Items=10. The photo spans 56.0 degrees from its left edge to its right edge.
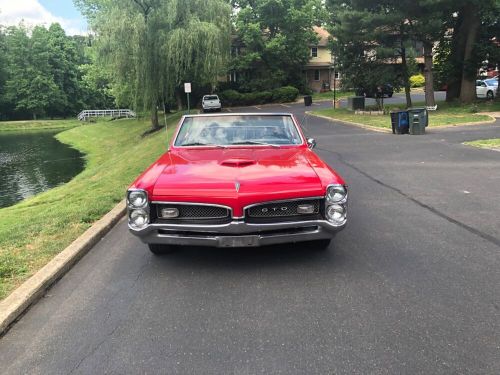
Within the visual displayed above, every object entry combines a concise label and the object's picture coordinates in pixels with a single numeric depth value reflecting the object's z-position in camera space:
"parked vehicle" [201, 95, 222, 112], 38.50
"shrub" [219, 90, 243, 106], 46.19
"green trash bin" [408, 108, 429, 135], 17.11
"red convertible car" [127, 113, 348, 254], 4.33
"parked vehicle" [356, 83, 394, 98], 27.74
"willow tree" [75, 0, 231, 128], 27.09
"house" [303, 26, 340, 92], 59.69
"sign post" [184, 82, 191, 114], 25.19
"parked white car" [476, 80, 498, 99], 30.22
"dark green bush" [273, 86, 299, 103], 47.50
